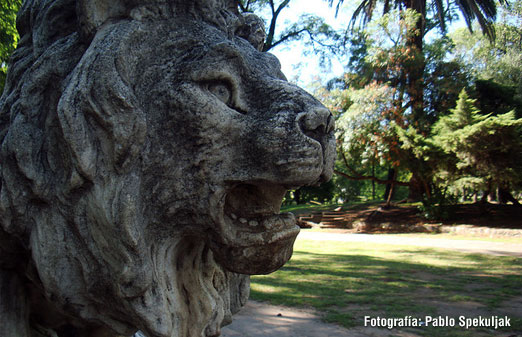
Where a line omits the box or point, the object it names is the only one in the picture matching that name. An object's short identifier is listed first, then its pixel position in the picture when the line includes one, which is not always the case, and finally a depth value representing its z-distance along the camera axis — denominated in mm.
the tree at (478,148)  13109
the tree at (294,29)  18578
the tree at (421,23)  16484
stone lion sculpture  1196
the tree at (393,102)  15742
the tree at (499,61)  15961
